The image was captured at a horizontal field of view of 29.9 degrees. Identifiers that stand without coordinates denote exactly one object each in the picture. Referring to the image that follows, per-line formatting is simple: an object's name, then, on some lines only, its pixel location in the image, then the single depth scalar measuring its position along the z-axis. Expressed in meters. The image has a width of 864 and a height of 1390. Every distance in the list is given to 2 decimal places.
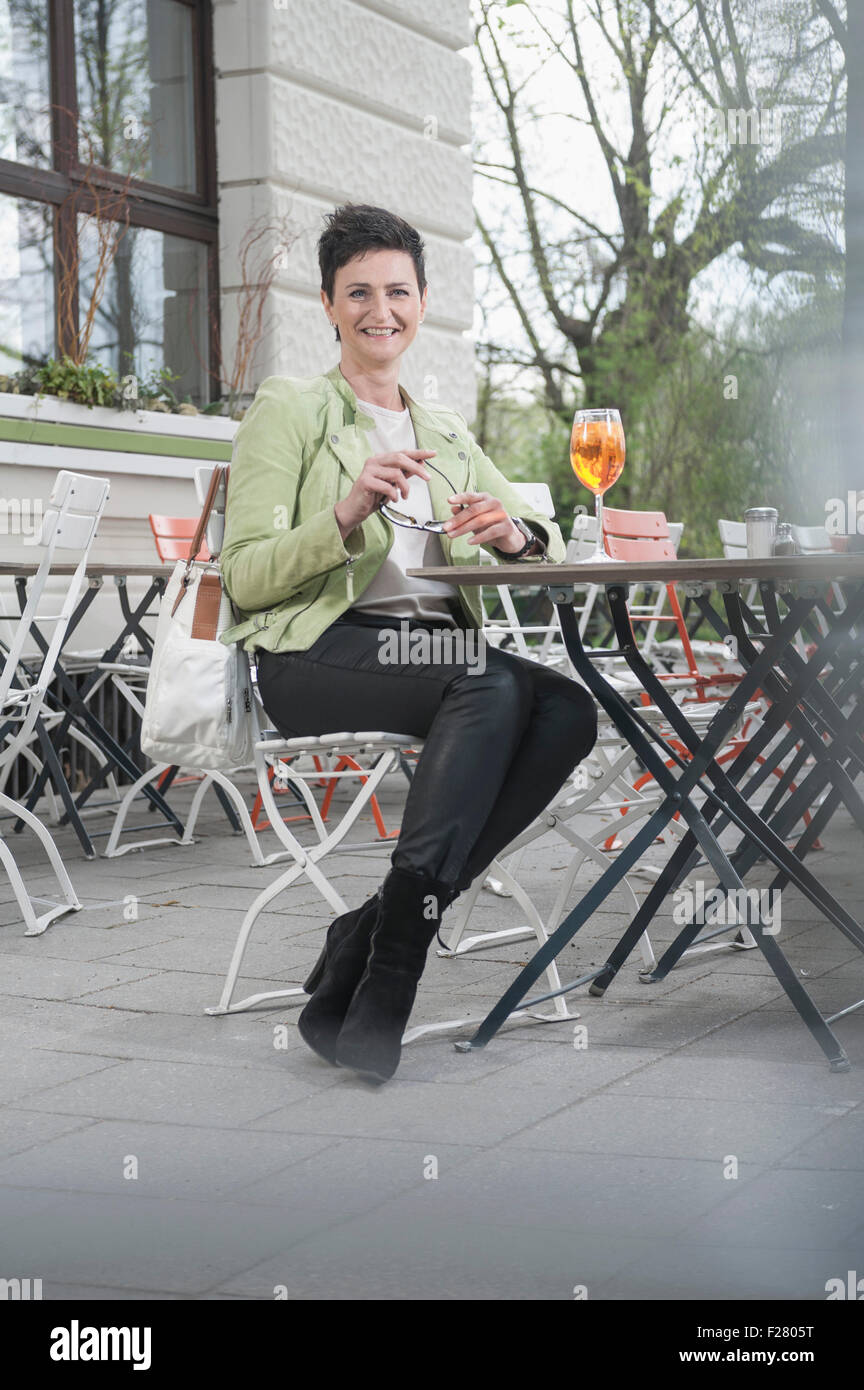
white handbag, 3.11
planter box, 6.48
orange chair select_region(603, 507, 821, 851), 4.57
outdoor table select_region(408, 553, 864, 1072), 2.73
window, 7.20
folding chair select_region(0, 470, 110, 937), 4.06
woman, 2.79
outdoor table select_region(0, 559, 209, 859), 5.14
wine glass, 3.05
